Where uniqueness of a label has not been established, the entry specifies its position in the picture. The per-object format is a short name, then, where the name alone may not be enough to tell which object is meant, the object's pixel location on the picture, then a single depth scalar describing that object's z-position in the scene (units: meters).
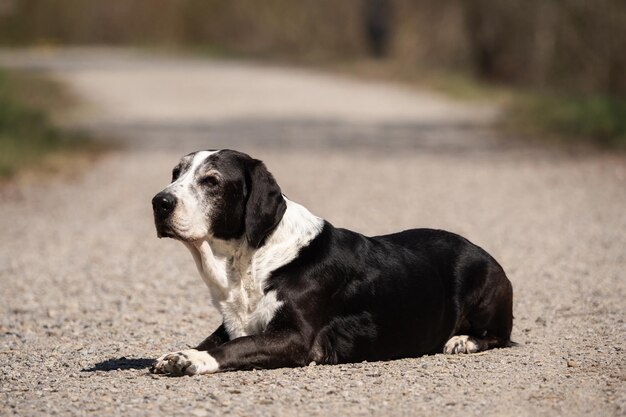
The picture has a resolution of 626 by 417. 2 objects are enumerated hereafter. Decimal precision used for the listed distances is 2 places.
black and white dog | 11.85
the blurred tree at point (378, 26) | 84.94
